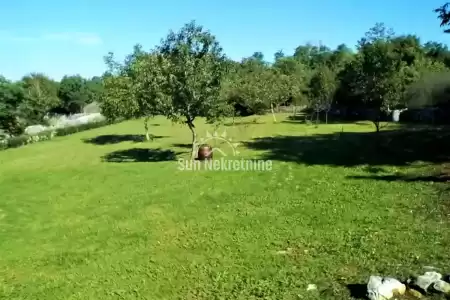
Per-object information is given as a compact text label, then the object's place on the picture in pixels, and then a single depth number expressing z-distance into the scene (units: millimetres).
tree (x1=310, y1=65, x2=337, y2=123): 52719
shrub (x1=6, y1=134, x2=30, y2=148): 50375
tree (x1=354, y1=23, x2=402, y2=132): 29969
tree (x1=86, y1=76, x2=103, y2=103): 109325
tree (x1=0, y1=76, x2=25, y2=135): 67625
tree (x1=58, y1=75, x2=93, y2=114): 110438
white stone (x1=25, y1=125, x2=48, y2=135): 63103
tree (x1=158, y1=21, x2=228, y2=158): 24922
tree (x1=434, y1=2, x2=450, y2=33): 21530
